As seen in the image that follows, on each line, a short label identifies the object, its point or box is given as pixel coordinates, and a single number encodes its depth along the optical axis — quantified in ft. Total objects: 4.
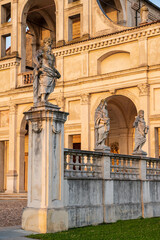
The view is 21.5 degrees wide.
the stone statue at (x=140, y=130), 51.85
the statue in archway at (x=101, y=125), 45.38
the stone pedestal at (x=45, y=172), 35.50
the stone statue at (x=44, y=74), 38.11
